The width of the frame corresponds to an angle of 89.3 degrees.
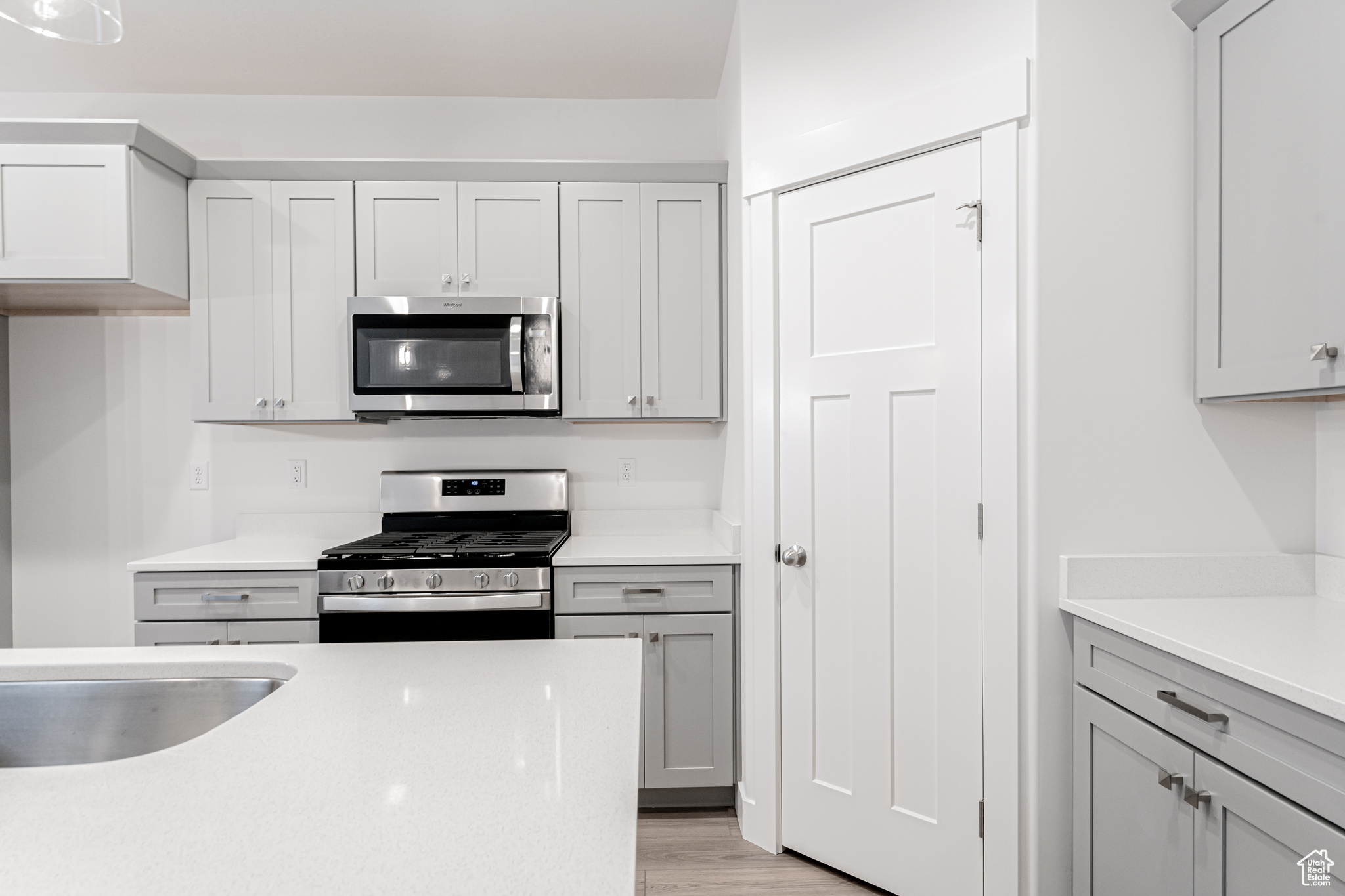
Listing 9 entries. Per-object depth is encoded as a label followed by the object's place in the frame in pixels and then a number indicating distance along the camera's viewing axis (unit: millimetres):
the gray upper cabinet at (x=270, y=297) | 2471
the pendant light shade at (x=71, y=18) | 1104
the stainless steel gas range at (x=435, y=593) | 2178
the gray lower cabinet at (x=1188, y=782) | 995
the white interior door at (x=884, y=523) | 1687
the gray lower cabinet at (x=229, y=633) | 2188
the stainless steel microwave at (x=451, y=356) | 2441
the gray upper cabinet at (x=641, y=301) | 2518
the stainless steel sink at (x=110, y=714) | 1023
